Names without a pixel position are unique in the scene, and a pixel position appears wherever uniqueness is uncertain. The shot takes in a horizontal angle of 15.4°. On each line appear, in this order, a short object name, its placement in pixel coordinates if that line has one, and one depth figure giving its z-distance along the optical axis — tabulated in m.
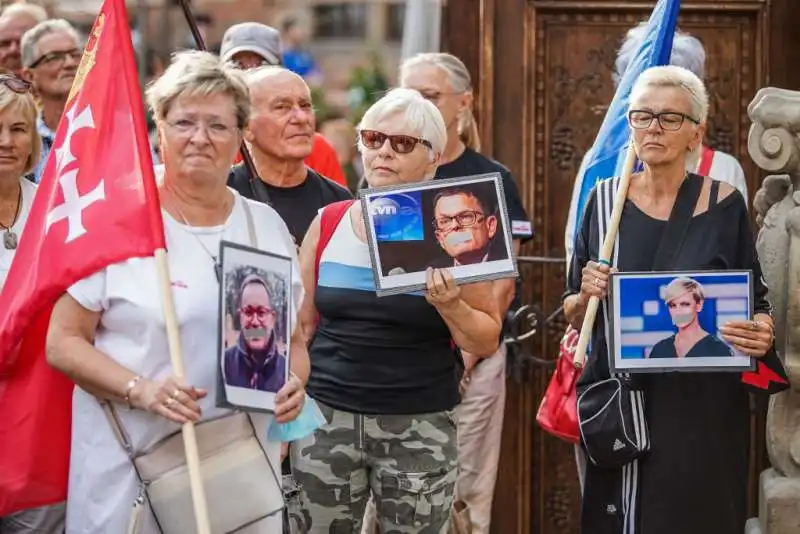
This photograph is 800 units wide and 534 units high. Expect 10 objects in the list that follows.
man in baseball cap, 13.09
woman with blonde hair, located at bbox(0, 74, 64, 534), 9.99
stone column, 10.14
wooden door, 13.91
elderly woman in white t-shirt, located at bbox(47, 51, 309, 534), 8.35
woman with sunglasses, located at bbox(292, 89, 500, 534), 9.83
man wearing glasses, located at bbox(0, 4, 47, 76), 13.94
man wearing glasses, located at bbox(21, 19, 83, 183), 12.72
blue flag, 11.01
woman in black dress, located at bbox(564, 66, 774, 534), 9.77
